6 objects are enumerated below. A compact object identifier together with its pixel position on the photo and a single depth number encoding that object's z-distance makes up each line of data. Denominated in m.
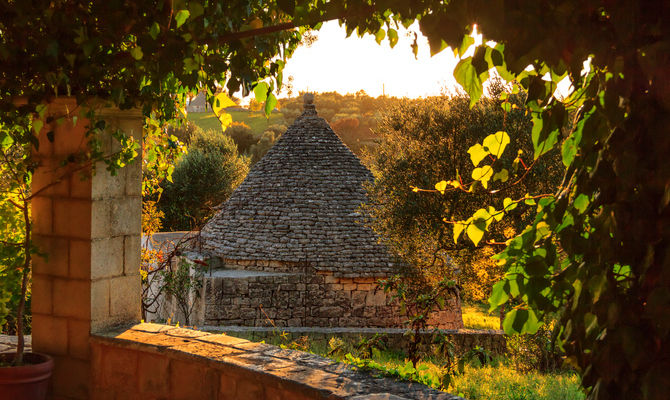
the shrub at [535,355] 9.89
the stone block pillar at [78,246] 4.09
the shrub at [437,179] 13.32
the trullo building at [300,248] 14.00
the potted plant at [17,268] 3.73
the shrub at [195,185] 25.67
